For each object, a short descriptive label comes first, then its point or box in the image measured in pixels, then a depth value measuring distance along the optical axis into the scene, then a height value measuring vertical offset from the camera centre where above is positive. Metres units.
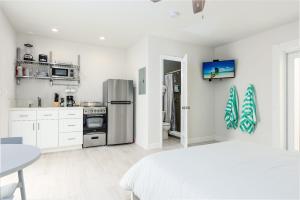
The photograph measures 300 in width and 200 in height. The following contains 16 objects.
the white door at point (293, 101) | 3.26 +0.00
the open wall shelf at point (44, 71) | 3.86 +0.67
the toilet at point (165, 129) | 4.96 -0.80
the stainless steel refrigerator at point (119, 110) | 4.14 -0.22
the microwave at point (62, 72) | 4.06 +0.67
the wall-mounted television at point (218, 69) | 4.15 +0.77
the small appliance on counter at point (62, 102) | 4.04 -0.03
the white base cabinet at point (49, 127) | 3.41 -0.53
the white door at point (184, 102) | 3.74 -0.03
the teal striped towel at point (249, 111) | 3.76 -0.22
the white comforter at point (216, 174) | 1.00 -0.50
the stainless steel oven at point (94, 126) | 4.02 -0.59
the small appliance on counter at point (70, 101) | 4.09 -0.01
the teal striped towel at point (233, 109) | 4.10 -0.19
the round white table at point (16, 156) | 0.91 -0.34
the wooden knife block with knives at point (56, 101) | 3.99 -0.01
